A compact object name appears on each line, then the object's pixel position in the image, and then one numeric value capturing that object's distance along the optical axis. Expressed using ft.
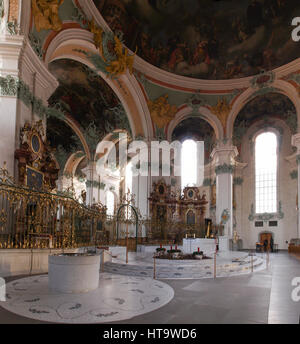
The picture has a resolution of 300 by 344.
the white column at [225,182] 67.36
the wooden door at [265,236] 77.34
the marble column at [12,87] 32.06
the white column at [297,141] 60.23
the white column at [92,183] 84.08
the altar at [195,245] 52.53
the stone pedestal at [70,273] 17.28
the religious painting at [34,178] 33.45
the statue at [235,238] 67.90
